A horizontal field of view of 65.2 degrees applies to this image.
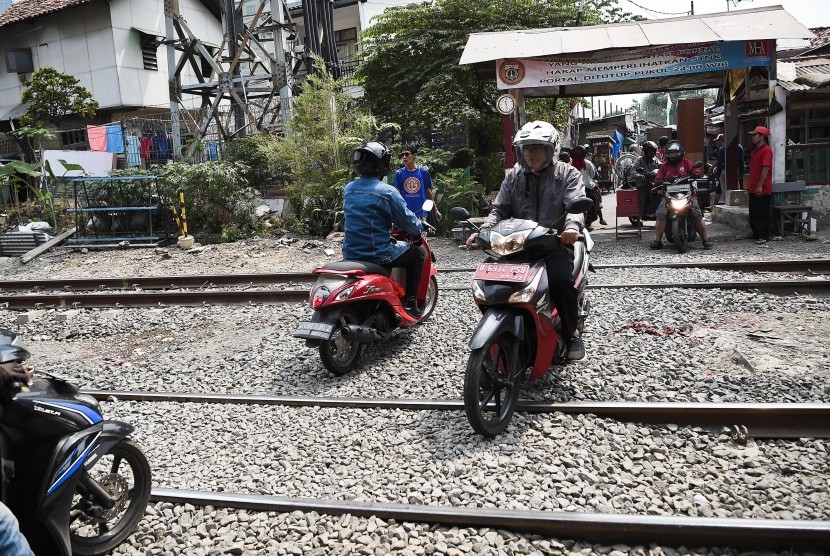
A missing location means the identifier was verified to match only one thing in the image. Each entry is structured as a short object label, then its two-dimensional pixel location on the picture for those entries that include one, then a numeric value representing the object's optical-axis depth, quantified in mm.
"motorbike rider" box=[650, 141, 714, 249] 10859
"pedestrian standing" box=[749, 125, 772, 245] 11148
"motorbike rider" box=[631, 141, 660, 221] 13273
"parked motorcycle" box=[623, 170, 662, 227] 13195
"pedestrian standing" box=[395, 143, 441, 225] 9547
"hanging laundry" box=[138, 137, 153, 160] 20734
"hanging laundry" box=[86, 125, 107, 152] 20641
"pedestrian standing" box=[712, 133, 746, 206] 16109
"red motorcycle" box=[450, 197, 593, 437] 4164
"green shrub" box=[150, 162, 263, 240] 14609
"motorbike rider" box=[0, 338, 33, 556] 2266
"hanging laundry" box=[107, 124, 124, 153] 20703
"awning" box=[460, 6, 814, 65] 11906
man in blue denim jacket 5969
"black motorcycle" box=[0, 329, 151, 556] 2742
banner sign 12266
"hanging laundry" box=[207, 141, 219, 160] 20844
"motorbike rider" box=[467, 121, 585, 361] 4770
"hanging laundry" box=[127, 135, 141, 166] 20625
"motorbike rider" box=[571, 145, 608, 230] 12734
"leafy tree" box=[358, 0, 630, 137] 18344
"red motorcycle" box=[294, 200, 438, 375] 5492
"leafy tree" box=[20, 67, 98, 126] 21250
